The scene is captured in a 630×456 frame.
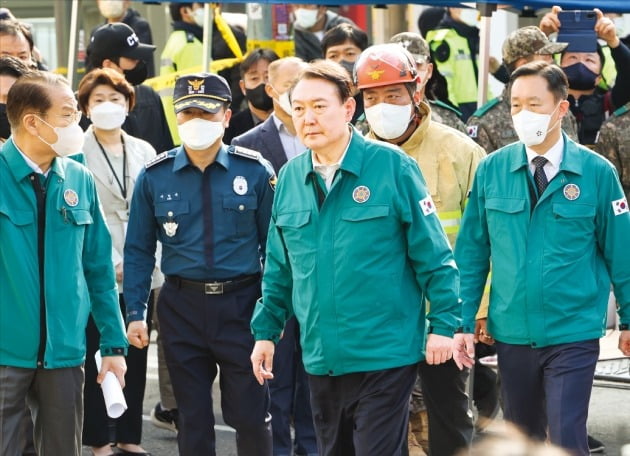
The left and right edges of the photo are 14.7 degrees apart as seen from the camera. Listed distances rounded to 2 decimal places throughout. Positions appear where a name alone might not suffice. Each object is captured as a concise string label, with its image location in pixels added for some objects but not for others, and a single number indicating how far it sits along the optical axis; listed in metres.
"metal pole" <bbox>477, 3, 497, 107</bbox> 15.46
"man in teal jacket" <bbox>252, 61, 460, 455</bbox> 10.05
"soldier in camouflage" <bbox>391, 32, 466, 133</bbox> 14.61
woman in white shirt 14.28
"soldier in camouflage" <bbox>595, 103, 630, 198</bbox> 15.54
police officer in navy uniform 12.34
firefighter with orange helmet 12.14
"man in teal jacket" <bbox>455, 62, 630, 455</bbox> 11.14
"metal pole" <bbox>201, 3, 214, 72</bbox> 18.28
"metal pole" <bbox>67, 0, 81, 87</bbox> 18.93
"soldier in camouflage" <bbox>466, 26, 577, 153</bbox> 15.21
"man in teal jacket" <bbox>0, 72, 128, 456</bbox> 10.58
